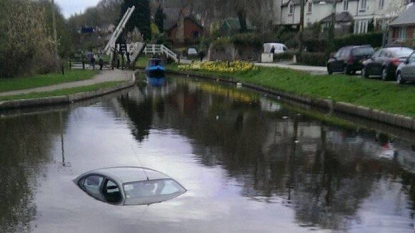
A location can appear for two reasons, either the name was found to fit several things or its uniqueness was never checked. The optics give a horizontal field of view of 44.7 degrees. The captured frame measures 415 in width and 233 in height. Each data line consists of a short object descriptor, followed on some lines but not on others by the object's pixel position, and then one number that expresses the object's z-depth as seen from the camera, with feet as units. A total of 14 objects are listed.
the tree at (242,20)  235.40
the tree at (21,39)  108.37
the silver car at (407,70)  72.95
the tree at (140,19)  288.10
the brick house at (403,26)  144.60
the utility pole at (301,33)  147.71
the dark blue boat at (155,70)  172.86
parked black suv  99.09
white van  181.78
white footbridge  196.81
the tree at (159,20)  320.91
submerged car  34.94
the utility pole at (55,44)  137.33
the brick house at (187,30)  305.73
